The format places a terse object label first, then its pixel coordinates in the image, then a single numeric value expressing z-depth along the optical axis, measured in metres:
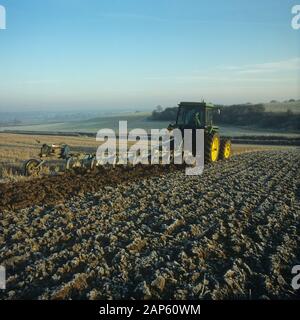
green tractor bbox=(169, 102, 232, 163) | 16.03
